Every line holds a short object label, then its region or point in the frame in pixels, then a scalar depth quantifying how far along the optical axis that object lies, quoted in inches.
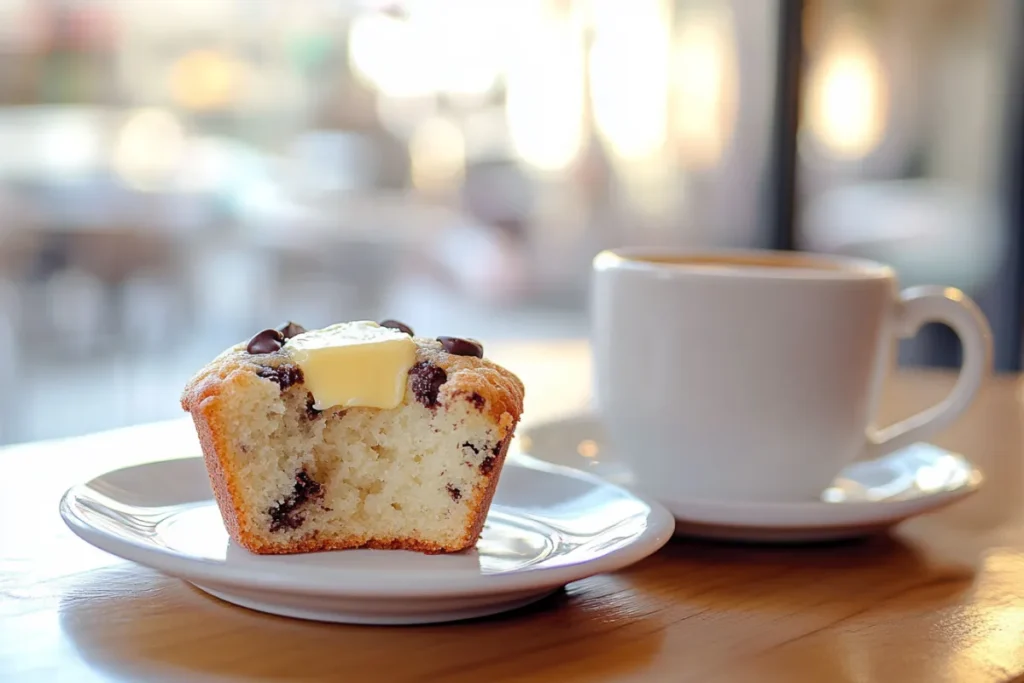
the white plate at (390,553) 18.6
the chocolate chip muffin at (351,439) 20.3
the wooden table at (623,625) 18.5
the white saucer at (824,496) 21.5
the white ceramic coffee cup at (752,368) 22.5
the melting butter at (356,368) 20.4
